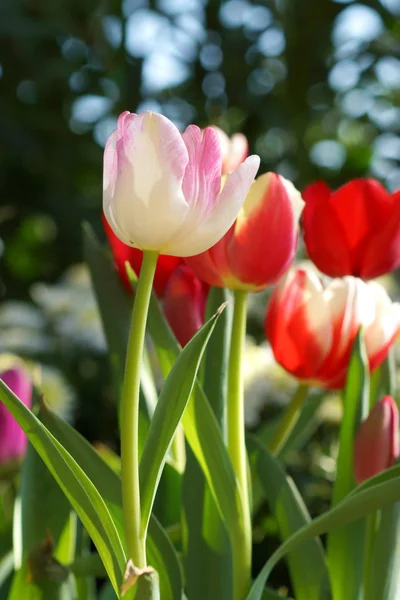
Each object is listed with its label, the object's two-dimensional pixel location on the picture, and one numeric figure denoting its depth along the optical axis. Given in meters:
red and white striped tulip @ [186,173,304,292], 1.06
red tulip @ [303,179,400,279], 1.11
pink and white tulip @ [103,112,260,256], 0.97
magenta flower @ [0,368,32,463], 1.18
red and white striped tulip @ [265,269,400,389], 1.10
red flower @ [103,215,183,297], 1.09
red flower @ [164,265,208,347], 1.10
